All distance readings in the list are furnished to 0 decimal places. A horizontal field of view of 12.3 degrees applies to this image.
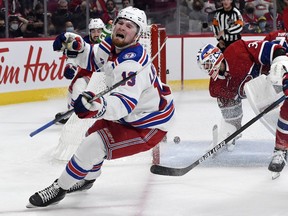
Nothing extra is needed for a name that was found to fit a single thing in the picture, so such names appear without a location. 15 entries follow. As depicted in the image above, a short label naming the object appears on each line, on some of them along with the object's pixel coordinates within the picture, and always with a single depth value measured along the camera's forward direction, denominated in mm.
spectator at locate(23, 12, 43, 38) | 13911
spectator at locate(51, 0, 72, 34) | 14531
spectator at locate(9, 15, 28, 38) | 13747
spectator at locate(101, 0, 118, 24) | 15092
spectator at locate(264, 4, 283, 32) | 15521
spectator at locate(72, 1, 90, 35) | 14898
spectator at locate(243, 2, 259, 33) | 15620
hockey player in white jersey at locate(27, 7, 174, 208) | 5376
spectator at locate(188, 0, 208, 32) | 15291
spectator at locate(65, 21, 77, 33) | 14683
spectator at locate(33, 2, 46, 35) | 14202
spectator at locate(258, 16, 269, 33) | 15595
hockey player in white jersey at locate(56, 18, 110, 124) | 9329
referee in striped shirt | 12354
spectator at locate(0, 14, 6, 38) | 13569
